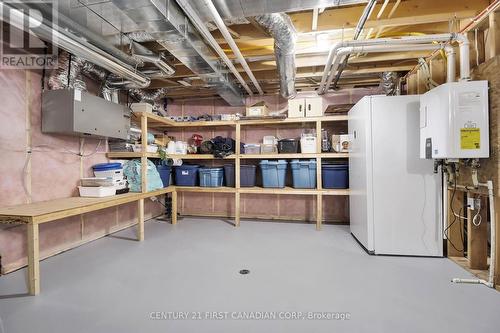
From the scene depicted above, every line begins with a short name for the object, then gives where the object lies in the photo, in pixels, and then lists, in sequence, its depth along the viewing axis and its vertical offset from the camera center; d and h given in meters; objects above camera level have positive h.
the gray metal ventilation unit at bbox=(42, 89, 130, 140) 2.62 +0.63
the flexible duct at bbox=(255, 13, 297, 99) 2.17 +1.30
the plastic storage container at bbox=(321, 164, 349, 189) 3.83 -0.14
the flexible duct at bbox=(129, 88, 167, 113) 4.12 +1.30
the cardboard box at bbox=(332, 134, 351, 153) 3.81 +0.39
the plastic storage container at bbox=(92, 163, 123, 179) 3.26 -0.03
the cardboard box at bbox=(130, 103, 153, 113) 3.47 +0.89
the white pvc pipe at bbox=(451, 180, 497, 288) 1.97 -0.60
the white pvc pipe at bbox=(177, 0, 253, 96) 1.89 +1.30
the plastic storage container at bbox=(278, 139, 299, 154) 4.05 +0.35
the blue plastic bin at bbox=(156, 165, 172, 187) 4.01 -0.10
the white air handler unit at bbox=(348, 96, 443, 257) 2.66 -0.21
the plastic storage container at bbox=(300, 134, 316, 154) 3.91 +0.37
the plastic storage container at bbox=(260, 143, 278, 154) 4.22 +0.32
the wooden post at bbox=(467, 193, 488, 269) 2.34 -0.74
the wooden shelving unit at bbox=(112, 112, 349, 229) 3.63 +0.18
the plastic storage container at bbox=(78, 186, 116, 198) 2.96 -0.29
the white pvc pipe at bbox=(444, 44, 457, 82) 2.38 +1.04
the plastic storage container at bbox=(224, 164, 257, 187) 4.20 -0.15
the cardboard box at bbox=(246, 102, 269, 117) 4.11 +0.97
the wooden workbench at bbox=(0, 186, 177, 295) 1.96 -0.40
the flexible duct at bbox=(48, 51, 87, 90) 2.72 +1.13
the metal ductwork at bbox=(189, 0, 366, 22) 1.87 +1.30
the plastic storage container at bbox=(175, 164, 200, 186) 4.34 -0.14
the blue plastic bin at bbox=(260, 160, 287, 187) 4.04 -0.09
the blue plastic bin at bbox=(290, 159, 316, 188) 3.92 -0.11
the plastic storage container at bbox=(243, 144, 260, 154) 4.26 +0.33
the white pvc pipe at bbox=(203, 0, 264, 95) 1.88 +1.30
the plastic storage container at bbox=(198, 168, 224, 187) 4.24 -0.18
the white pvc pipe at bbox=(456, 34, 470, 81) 2.19 +1.02
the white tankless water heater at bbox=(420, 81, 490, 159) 2.03 +0.40
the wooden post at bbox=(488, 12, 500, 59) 2.01 +1.14
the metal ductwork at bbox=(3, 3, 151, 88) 1.77 +1.13
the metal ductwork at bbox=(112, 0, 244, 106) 1.93 +1.30
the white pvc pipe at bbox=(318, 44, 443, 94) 2.53 +1.29
